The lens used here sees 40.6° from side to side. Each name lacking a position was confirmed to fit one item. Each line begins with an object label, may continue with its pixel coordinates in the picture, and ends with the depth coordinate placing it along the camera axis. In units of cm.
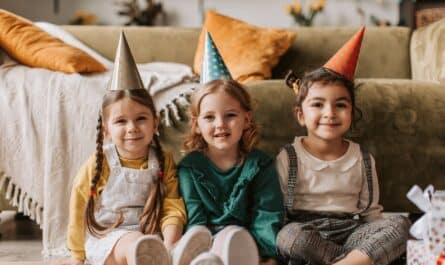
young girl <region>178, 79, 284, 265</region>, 161
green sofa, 189
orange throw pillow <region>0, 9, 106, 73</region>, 210
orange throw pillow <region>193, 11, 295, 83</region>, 249
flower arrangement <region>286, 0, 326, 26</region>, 438
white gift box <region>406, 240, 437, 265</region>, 128
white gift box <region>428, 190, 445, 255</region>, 125
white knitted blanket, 189
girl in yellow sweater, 160
